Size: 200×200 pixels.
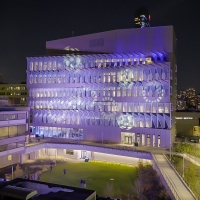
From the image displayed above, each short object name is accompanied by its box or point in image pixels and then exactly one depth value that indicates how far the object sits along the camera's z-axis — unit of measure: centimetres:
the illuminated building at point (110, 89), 5306
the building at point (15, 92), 12044
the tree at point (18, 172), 4088
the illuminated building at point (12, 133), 4466
